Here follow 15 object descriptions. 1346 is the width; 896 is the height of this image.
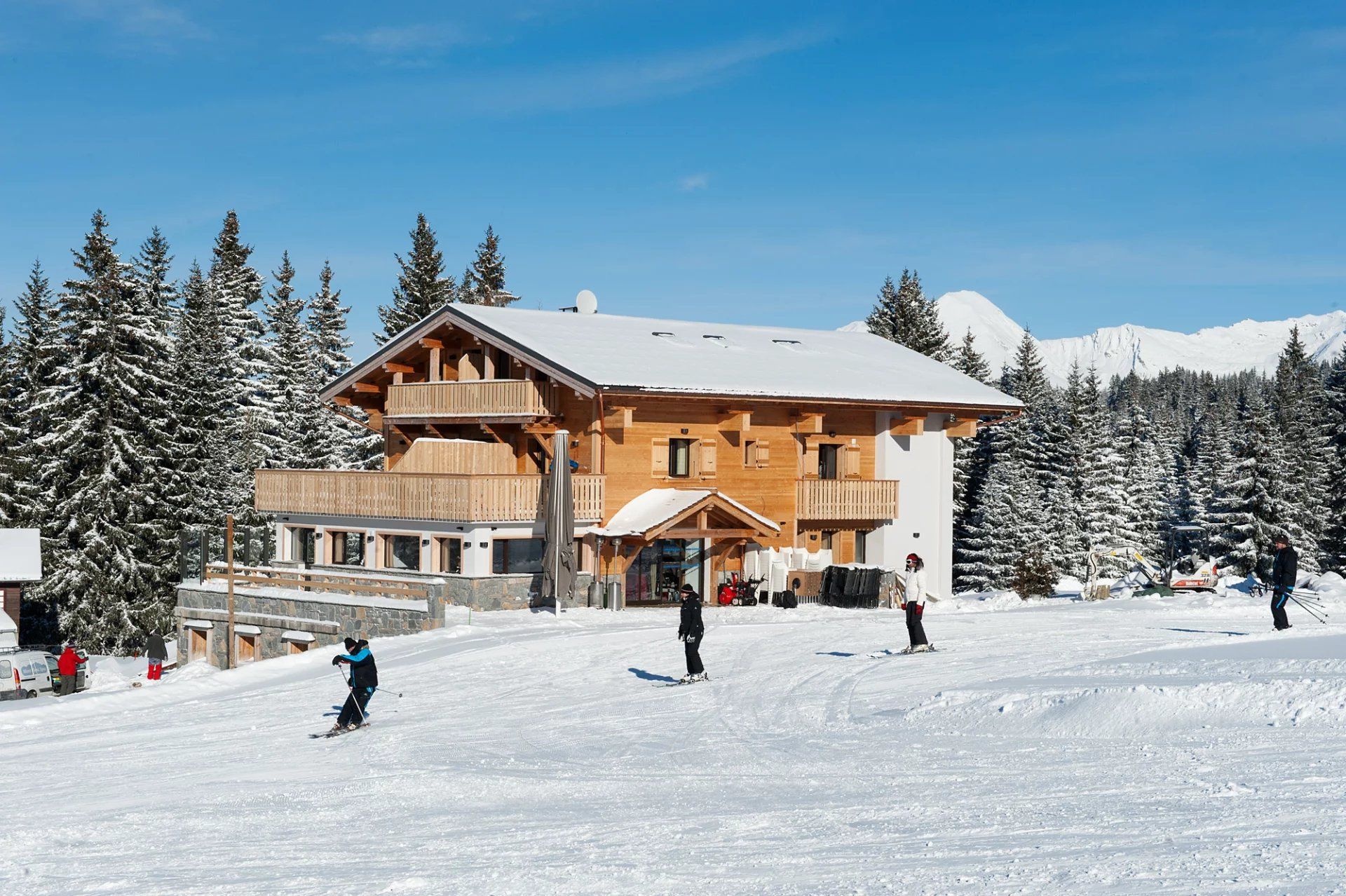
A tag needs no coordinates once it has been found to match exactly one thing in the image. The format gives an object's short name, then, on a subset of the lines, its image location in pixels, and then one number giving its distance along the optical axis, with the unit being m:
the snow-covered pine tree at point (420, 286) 64.62
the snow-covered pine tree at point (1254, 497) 57.50
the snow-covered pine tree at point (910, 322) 64.38
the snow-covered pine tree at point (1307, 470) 58.34
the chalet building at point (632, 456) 31.59
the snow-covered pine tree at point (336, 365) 56.28
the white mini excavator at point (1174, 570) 39.88
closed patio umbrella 29.20
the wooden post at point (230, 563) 31.36
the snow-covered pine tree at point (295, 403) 55.62
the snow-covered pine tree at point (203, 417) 46.38
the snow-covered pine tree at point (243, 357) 53.62
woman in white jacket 20.91
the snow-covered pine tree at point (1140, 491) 69.19
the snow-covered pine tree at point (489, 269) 72.06
